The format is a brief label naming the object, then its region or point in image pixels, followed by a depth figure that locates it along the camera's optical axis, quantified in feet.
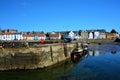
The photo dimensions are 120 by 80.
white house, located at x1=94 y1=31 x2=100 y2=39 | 254.85
